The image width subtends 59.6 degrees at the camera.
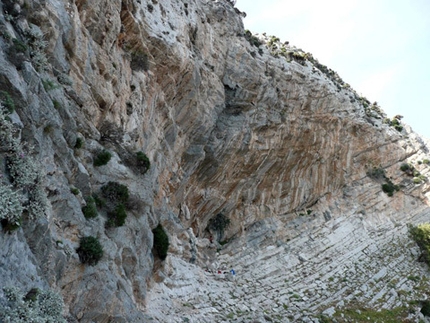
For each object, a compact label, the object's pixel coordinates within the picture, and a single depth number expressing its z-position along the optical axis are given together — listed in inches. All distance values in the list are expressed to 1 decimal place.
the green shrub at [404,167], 1612.9
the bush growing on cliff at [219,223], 1110.4
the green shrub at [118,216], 528.1
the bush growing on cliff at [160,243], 684.1
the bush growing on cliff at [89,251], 427.8
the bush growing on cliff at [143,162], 638.5
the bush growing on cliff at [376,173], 1526.5
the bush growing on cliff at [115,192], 541.0
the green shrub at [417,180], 1585.9
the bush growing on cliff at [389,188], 1505.9
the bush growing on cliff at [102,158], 554.6
